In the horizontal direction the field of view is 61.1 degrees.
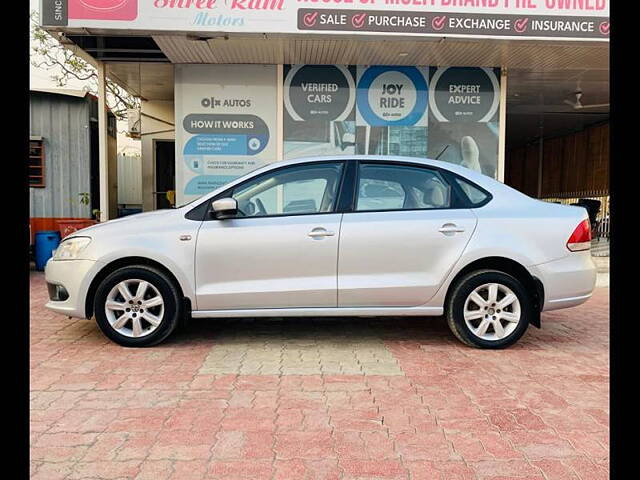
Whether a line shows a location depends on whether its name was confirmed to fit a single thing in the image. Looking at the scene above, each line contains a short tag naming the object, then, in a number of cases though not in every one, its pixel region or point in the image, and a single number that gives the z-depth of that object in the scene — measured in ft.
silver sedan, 15.98
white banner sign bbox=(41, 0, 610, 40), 24.26
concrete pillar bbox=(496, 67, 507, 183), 30.35
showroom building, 24.41
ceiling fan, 39.11
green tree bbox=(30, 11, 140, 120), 64.80
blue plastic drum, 31.68
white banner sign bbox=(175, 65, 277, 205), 29.73
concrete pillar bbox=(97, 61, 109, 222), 29.53
